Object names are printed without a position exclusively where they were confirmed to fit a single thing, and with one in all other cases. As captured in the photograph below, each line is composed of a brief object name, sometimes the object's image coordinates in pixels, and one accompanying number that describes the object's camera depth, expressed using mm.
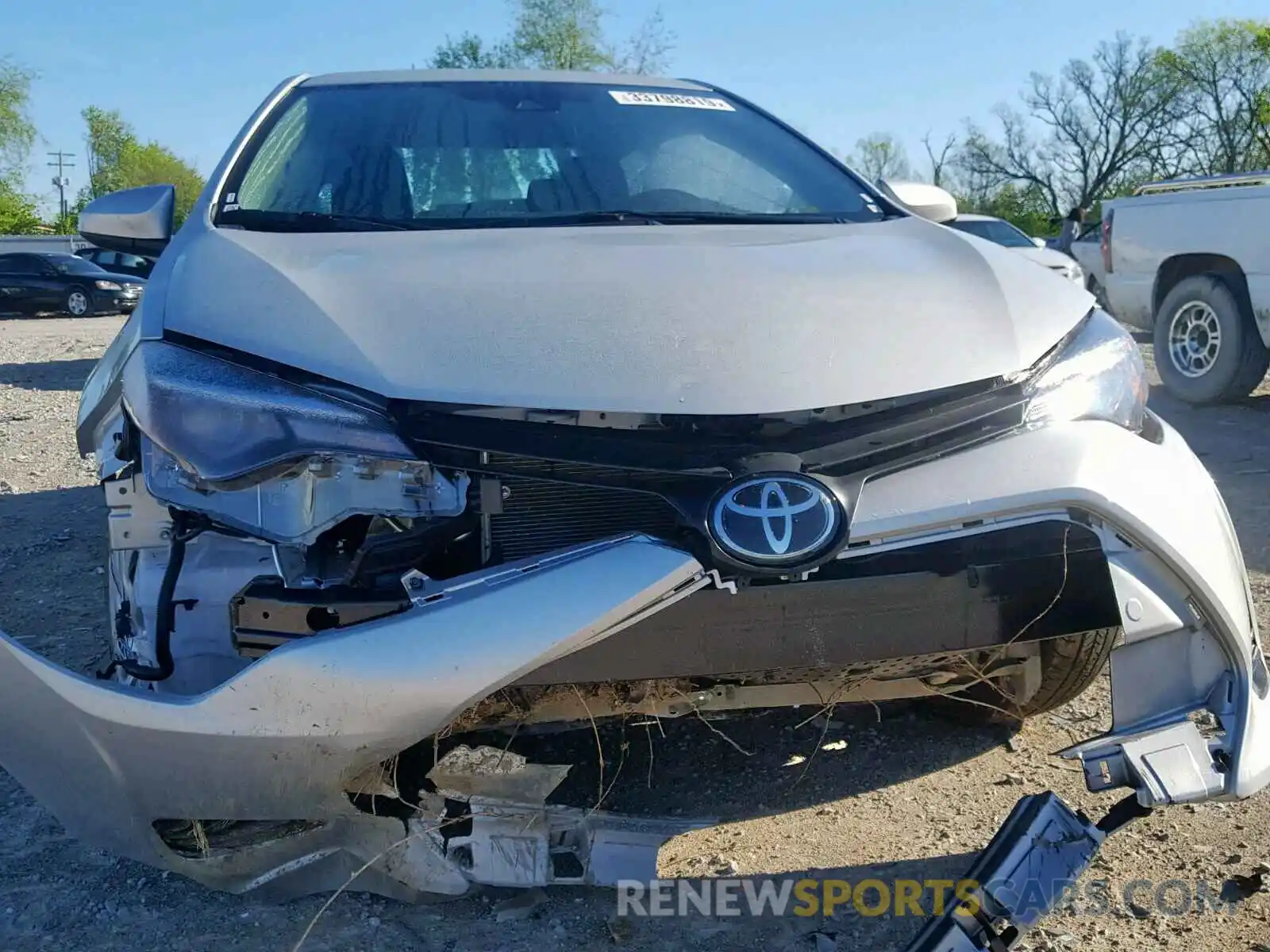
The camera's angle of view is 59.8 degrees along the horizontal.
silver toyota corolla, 1607
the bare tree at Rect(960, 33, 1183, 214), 45531
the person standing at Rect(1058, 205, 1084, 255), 13615
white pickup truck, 6734
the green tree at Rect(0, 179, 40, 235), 43688
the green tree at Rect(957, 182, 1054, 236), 47719
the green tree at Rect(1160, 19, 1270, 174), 41688
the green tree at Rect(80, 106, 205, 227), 60000
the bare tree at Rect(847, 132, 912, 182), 53634
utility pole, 56288
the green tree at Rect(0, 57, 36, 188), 40031
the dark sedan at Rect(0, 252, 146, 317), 20266
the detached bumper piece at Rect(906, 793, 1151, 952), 1695
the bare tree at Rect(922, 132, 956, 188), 48250
